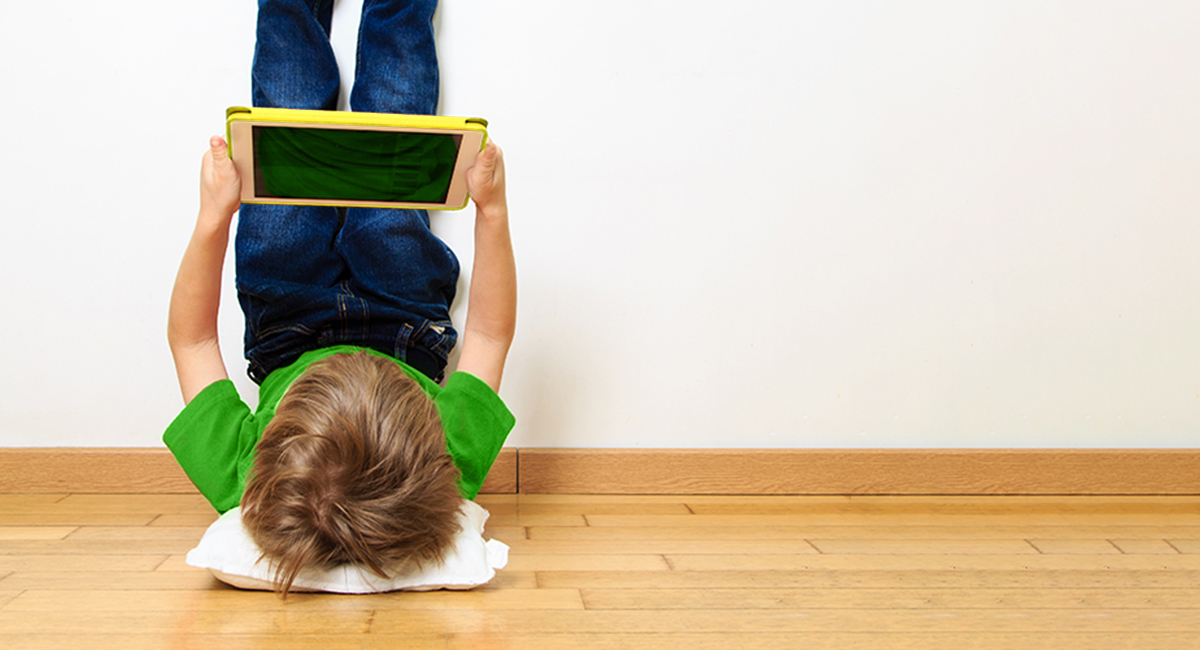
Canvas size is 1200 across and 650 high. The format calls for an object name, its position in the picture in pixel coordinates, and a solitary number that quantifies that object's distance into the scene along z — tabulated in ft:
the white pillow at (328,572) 2.33
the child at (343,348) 2.23
